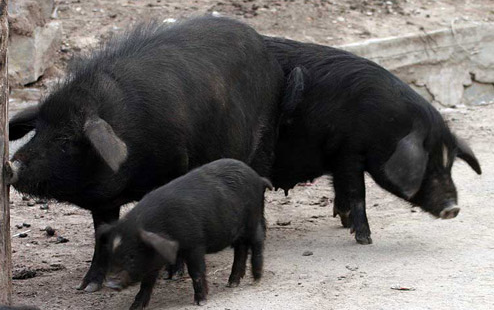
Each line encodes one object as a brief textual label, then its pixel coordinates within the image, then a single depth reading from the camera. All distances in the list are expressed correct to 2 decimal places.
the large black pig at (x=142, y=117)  10.95
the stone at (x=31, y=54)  17.97
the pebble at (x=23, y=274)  12.46
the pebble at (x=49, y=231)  14.29
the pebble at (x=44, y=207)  15.66
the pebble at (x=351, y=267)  12.09
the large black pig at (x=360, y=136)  13.20
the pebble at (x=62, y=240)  14.05
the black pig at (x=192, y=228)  10.21
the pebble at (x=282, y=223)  15.12
